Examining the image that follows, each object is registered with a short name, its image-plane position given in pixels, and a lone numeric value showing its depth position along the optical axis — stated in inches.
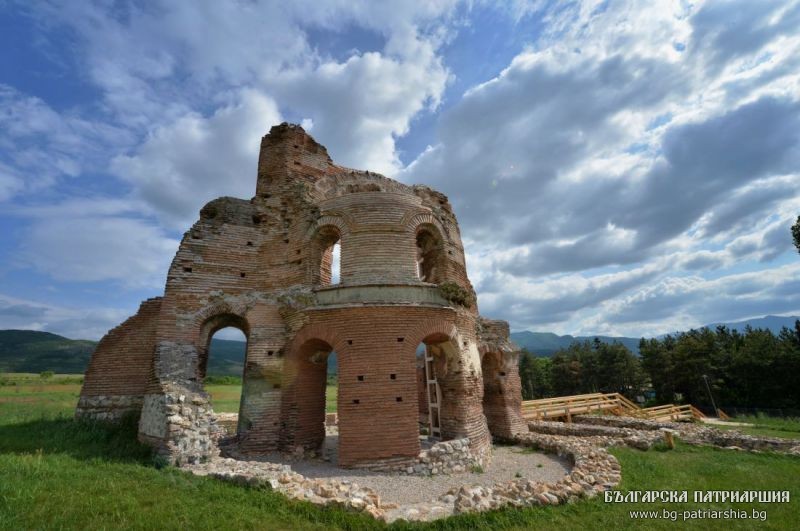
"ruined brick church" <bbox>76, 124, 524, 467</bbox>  390.9
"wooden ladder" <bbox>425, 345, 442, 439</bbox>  572.4
